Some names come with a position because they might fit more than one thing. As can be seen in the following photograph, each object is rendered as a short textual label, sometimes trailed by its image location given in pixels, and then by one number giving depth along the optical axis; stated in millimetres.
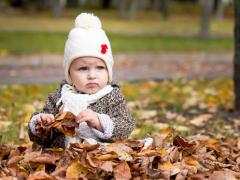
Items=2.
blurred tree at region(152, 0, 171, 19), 43500
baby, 4102
